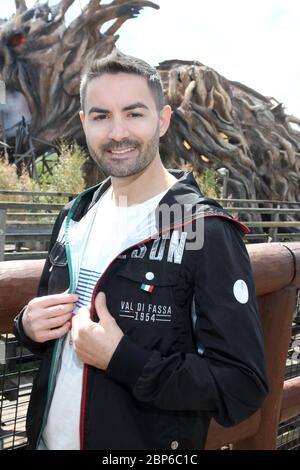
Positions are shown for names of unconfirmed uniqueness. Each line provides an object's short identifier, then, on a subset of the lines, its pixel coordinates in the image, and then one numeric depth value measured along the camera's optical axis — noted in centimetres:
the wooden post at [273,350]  194
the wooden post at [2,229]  347
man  107
